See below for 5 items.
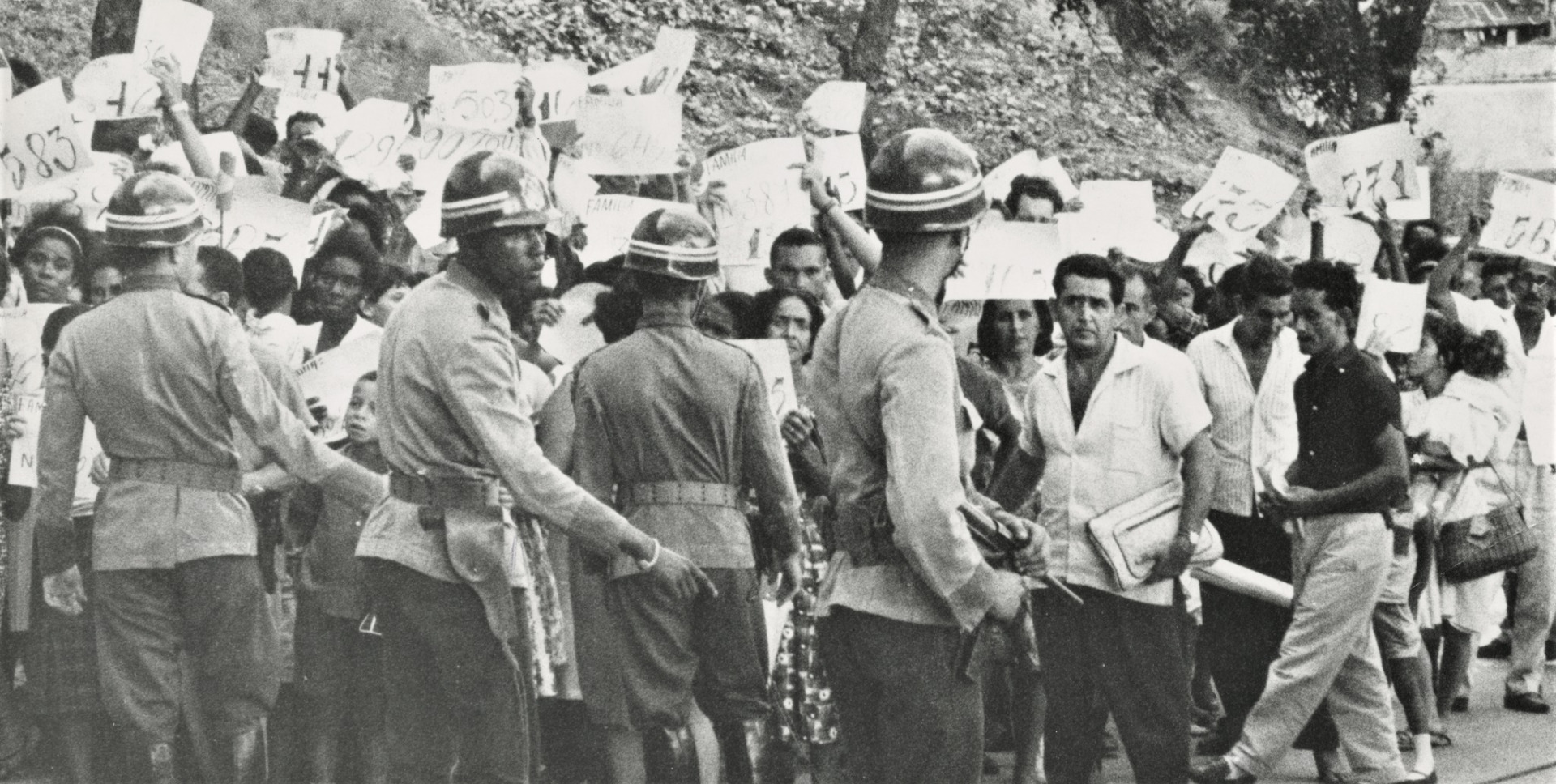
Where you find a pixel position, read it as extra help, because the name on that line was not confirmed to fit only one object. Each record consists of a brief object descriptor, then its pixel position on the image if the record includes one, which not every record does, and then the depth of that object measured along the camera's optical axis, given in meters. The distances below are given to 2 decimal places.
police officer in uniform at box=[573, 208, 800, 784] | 6.79
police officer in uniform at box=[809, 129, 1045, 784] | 4.90
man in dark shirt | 8.39
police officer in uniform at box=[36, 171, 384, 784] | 6.55
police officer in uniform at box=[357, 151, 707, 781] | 5.91
